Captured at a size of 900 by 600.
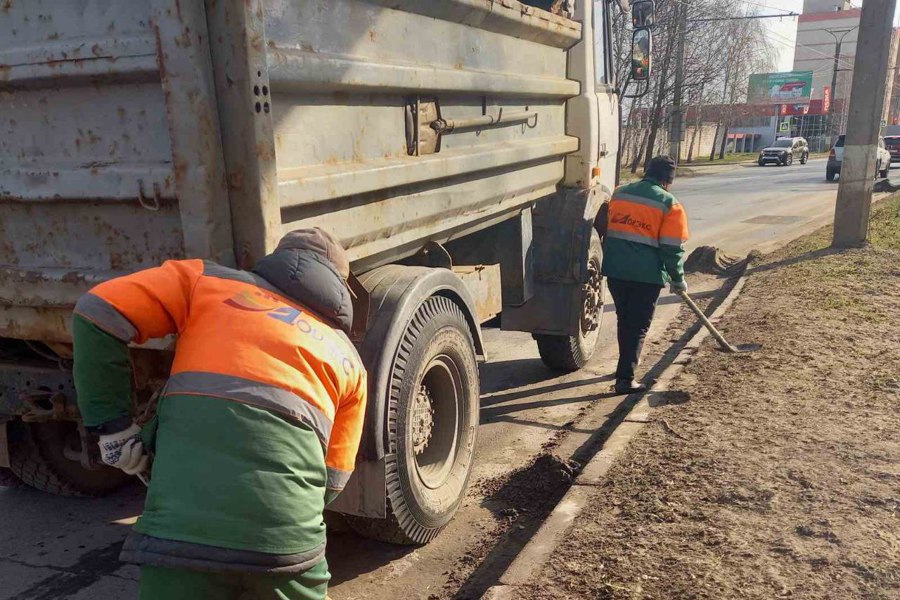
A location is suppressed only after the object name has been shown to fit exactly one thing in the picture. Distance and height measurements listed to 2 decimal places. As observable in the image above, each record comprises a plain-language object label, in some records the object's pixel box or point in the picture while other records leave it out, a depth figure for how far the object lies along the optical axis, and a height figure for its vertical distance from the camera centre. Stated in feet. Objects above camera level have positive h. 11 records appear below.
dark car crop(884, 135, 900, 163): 106.93 -6.24
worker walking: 17.11 -3.24
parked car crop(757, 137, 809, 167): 130.82 -8.49
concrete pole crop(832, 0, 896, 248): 31.40 -1.04
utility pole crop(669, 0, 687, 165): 84.64 +0.03
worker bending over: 5.76 -2.31
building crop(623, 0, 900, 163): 160.15 -1.16
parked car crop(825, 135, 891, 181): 82.79 -6.48
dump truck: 7.52 -0.70
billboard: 218.79 +4.13
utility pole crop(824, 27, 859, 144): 210.73 -5.78
